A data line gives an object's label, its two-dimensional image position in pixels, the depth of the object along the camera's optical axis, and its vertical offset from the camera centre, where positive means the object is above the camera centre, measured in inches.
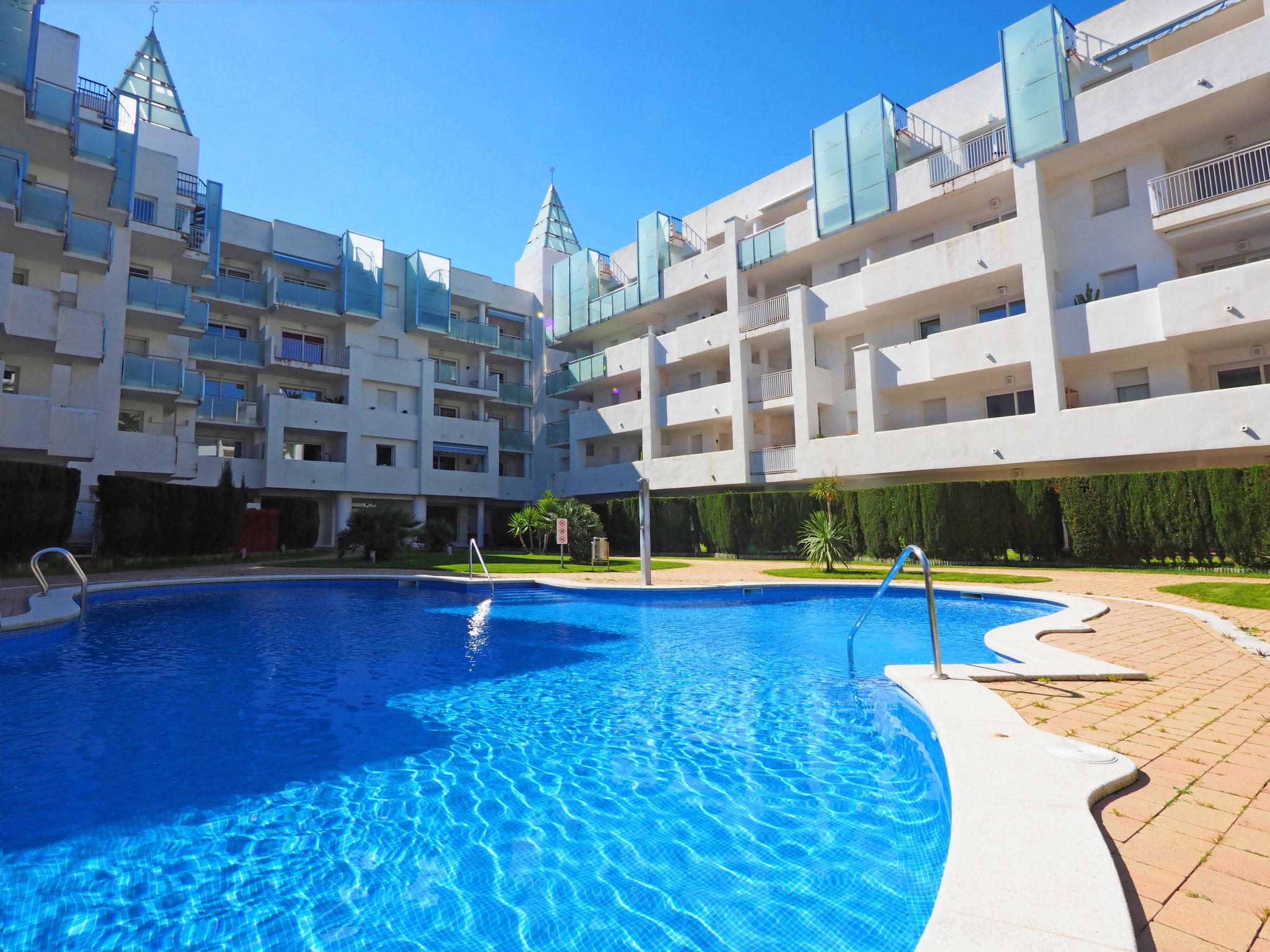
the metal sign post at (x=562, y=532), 754.2 +4.4
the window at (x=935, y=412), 927.0 +166.2
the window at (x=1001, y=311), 873.5 +293.5
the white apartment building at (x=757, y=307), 724.7 +339.2
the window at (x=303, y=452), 1216.2 +170.0
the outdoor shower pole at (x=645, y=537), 602.2 -2.6
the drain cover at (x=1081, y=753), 131.3 -46.6
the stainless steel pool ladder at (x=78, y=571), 402.9 -19.7
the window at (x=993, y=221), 895.7 +427.3
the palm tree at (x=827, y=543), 701.9 -12.7
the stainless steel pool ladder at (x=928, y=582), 214.4 -18.9
